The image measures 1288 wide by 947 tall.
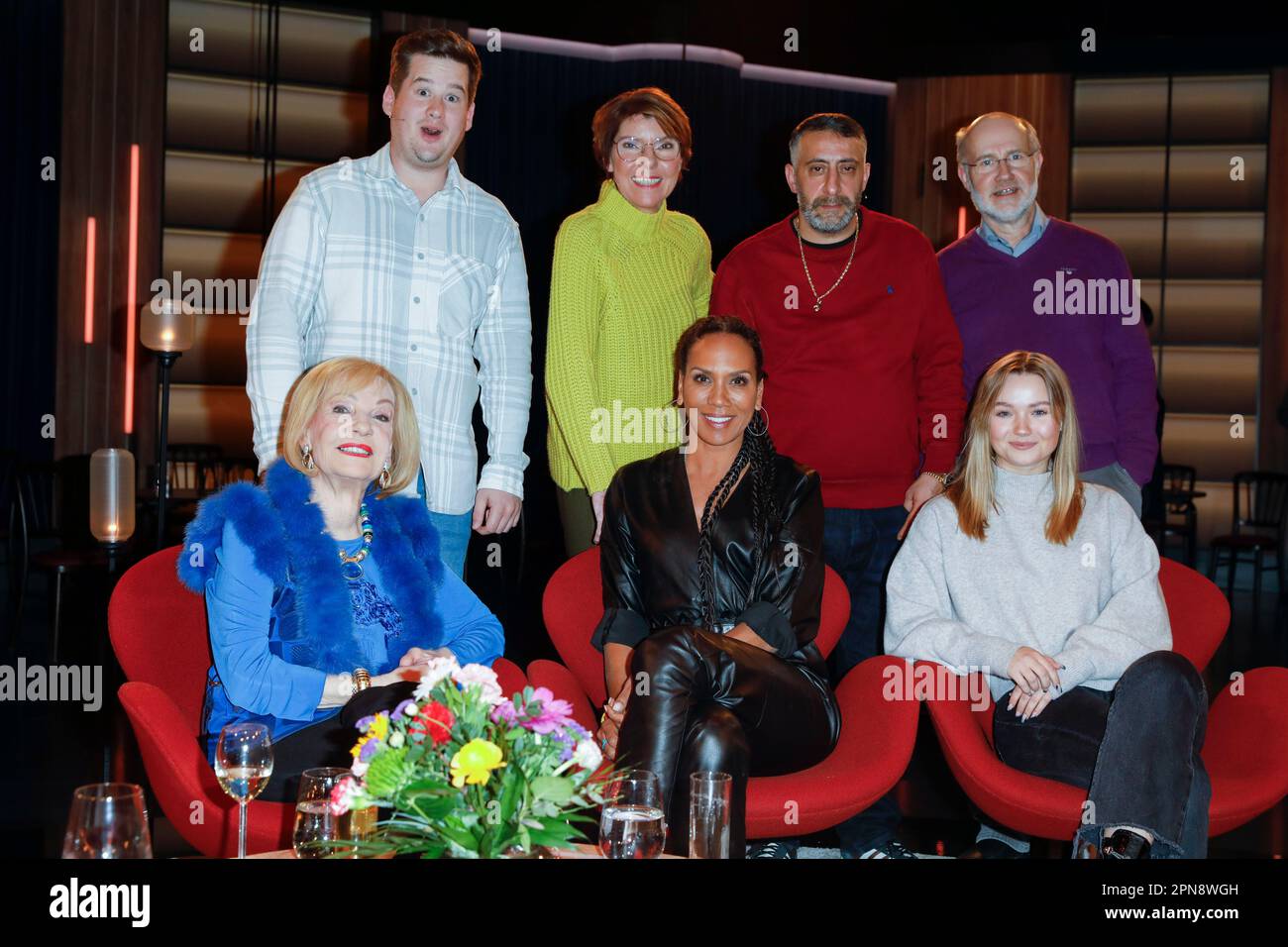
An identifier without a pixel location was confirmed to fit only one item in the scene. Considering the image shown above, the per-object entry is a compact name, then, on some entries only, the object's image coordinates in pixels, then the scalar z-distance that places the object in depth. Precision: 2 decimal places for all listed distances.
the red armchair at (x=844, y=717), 2.61
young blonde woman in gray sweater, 2.73
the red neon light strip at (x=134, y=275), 7.27
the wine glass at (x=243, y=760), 1.82
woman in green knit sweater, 3.15
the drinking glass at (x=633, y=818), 1.62
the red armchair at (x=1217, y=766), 2.61
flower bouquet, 1.54
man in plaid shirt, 2.91
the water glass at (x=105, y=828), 1.44
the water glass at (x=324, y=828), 1.61
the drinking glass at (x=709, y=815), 1.69
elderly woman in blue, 2.36
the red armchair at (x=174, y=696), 2.26
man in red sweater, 3.23
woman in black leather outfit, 2.68
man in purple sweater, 3.25
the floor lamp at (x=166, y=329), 5.11
